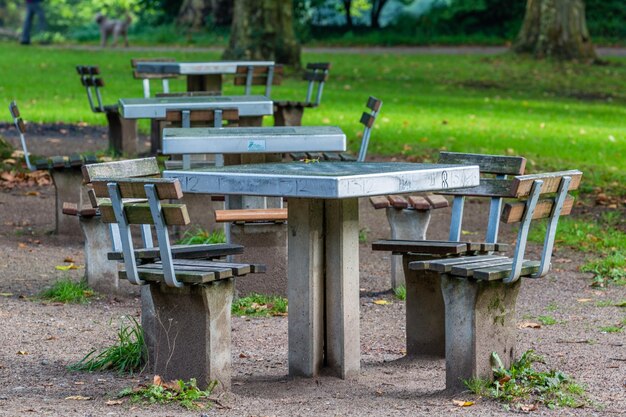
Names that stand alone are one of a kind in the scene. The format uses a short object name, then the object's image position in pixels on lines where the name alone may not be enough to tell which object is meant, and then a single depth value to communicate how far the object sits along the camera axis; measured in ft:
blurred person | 207.72
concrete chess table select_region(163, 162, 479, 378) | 34.49
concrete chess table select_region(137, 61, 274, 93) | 82.74
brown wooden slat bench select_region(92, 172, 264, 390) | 31.88
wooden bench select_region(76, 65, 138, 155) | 84.13
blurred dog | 208.62
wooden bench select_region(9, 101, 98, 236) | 58.75
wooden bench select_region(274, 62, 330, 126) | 84.50
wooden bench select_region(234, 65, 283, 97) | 85.61
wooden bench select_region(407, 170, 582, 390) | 32.98
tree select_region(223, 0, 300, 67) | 146.19
